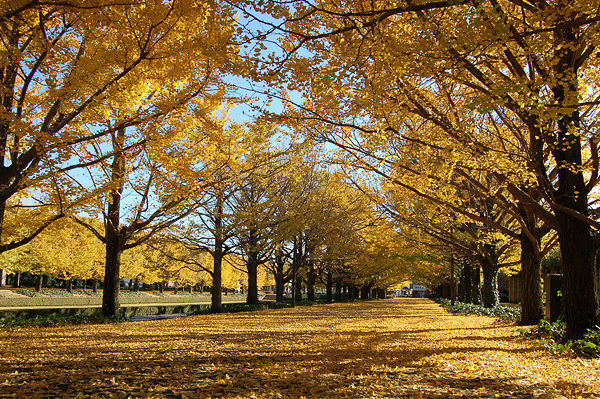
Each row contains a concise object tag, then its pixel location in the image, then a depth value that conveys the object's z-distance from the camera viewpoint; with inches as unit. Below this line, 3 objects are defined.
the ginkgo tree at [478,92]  164.1
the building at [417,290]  4510.1
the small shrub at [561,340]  237.0
